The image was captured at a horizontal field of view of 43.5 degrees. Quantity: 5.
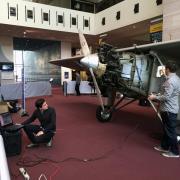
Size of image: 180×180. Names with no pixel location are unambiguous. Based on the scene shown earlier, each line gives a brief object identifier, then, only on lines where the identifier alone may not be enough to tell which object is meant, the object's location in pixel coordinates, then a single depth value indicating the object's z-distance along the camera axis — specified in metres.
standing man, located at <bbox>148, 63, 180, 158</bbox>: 4.05
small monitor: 16.88
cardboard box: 6.13
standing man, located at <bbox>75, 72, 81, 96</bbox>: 14.12
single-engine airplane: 5.62
